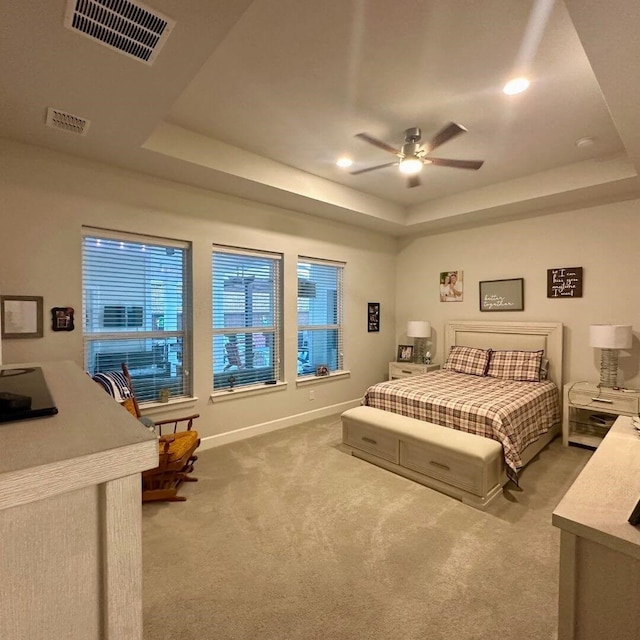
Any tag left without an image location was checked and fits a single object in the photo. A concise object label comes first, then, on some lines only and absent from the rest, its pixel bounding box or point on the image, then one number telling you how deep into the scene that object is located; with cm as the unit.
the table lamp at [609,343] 348
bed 271
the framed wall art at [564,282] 407
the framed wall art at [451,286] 505
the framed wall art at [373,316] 535
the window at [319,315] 462
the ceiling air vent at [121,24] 148
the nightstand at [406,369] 497
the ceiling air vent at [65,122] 225
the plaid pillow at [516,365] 405
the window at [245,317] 384
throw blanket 263
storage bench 262
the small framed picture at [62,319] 279
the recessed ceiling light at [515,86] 231
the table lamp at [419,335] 511
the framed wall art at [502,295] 450
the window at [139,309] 307
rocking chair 262
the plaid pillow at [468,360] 442
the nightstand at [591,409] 339
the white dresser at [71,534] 51
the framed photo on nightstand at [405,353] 538
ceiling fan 264
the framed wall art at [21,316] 260
